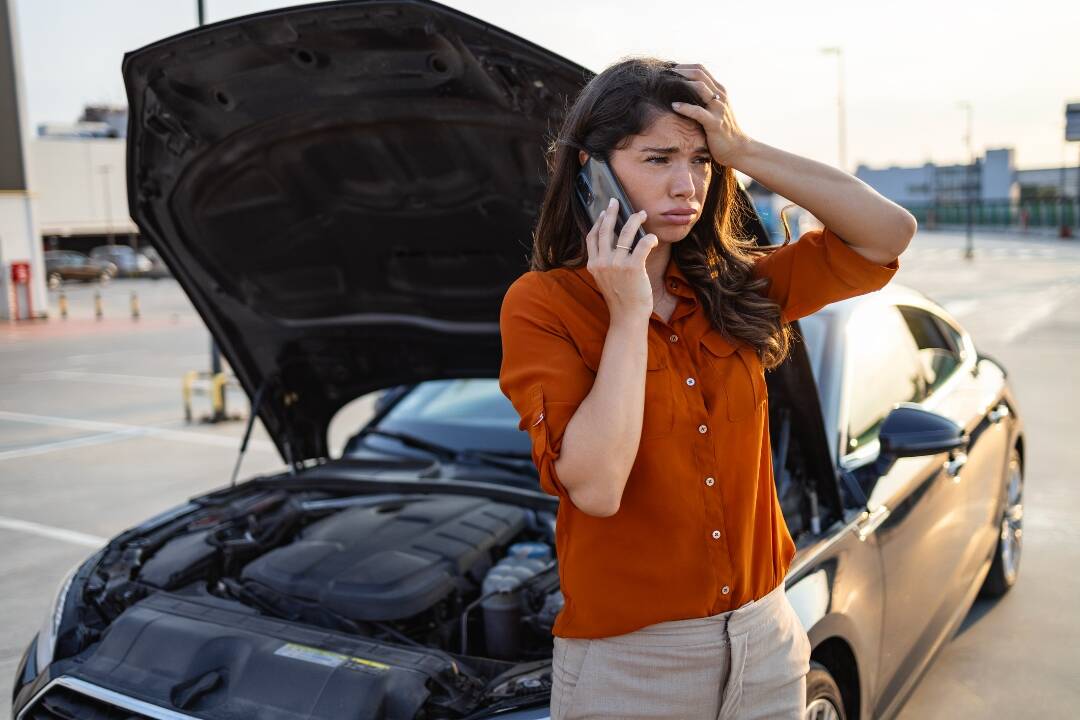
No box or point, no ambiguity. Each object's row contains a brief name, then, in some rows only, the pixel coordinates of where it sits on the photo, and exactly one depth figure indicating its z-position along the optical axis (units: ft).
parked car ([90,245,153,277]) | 133.08
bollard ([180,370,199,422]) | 32.35
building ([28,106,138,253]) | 173.47
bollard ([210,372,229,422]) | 31.94
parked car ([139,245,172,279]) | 132.16
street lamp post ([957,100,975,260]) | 119.38
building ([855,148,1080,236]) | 186.39
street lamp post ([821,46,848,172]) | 124.28
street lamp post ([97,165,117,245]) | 179.32
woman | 5.16
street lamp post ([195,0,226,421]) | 34.93
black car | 7.97
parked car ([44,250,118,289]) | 118.83
